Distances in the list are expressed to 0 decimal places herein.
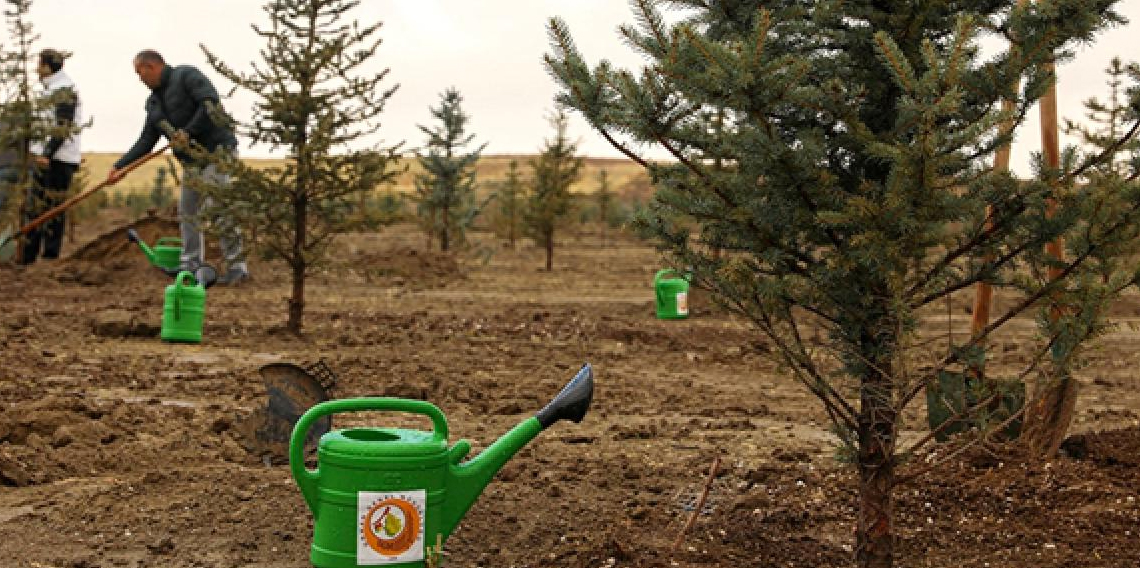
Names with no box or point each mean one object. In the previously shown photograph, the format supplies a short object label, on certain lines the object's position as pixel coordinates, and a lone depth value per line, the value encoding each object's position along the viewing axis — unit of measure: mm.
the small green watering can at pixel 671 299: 11922
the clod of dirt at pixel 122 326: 9211
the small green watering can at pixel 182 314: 8922
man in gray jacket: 11742
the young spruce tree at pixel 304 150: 9078
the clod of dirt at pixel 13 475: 4785
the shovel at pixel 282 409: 4875
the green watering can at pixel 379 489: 3432
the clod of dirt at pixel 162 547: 3977
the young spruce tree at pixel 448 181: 21641
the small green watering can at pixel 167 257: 12691
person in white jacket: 14539
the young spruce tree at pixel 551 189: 19875
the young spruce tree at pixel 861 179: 2928
